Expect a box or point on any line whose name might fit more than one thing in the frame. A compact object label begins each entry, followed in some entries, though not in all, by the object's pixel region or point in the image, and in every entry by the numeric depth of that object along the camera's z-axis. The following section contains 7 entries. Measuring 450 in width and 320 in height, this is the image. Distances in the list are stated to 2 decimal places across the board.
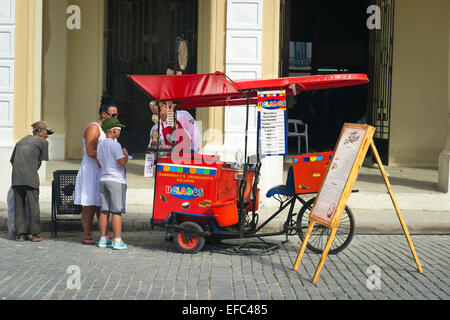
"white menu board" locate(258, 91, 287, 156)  8.35
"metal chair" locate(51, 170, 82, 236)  9.62
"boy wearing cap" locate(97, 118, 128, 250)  8.70
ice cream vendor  9.86
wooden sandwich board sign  7.28
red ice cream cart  8.41
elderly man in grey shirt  9.32
